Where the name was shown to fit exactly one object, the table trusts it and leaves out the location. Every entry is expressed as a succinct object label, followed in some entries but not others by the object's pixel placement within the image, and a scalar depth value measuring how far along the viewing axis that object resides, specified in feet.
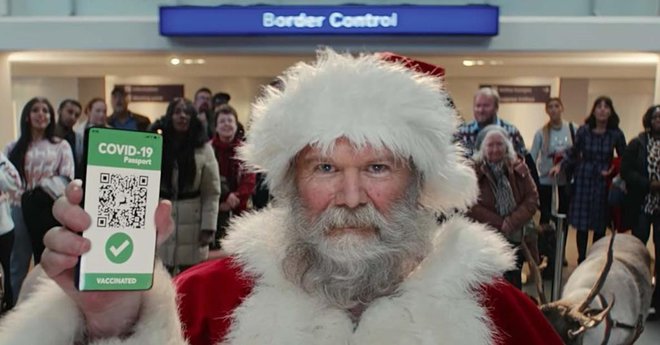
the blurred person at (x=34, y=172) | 12.17
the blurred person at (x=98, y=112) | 17.33
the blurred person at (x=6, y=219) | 11.51
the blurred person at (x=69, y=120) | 15.80
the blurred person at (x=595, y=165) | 15.87
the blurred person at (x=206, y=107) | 17.82
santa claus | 3.92
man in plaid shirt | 13.89
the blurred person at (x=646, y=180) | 14.11
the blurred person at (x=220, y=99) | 20.50
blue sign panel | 20.04
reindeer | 7.88
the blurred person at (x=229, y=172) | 14.33
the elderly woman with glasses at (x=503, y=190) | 12.37
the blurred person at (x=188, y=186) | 12.50
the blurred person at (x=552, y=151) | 17.13
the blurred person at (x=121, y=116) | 18.39
